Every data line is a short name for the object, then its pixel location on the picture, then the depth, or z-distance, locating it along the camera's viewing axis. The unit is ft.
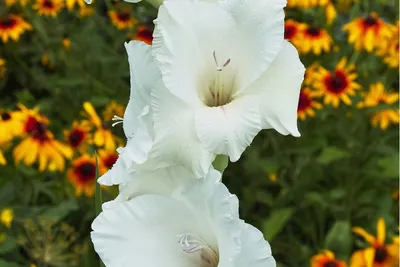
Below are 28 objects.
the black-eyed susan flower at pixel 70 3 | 8.42
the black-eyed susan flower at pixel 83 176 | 7.22
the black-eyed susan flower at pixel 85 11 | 8.95
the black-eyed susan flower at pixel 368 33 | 8.07
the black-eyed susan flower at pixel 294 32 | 8.09
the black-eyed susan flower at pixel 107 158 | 7.23
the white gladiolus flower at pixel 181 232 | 3.79
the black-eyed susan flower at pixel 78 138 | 7.52
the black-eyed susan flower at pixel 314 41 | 8.05
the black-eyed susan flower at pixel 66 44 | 8.56
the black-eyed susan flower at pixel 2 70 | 8.53
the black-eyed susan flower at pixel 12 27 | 8.27
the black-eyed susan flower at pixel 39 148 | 7.17
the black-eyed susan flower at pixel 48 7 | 8.40
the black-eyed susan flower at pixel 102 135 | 7.45
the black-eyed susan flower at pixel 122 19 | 8.57
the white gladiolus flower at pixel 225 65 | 3.91
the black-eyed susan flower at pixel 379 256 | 6.82
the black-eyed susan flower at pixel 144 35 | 8.15
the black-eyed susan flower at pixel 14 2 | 8.60
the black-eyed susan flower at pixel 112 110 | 8.09
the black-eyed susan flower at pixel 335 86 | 7.70
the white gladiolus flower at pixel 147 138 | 3.92
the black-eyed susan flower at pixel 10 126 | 7.13
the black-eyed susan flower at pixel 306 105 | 7.67
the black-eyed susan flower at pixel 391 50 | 8.05
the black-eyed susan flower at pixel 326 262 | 6.83
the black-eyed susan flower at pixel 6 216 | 6.78
